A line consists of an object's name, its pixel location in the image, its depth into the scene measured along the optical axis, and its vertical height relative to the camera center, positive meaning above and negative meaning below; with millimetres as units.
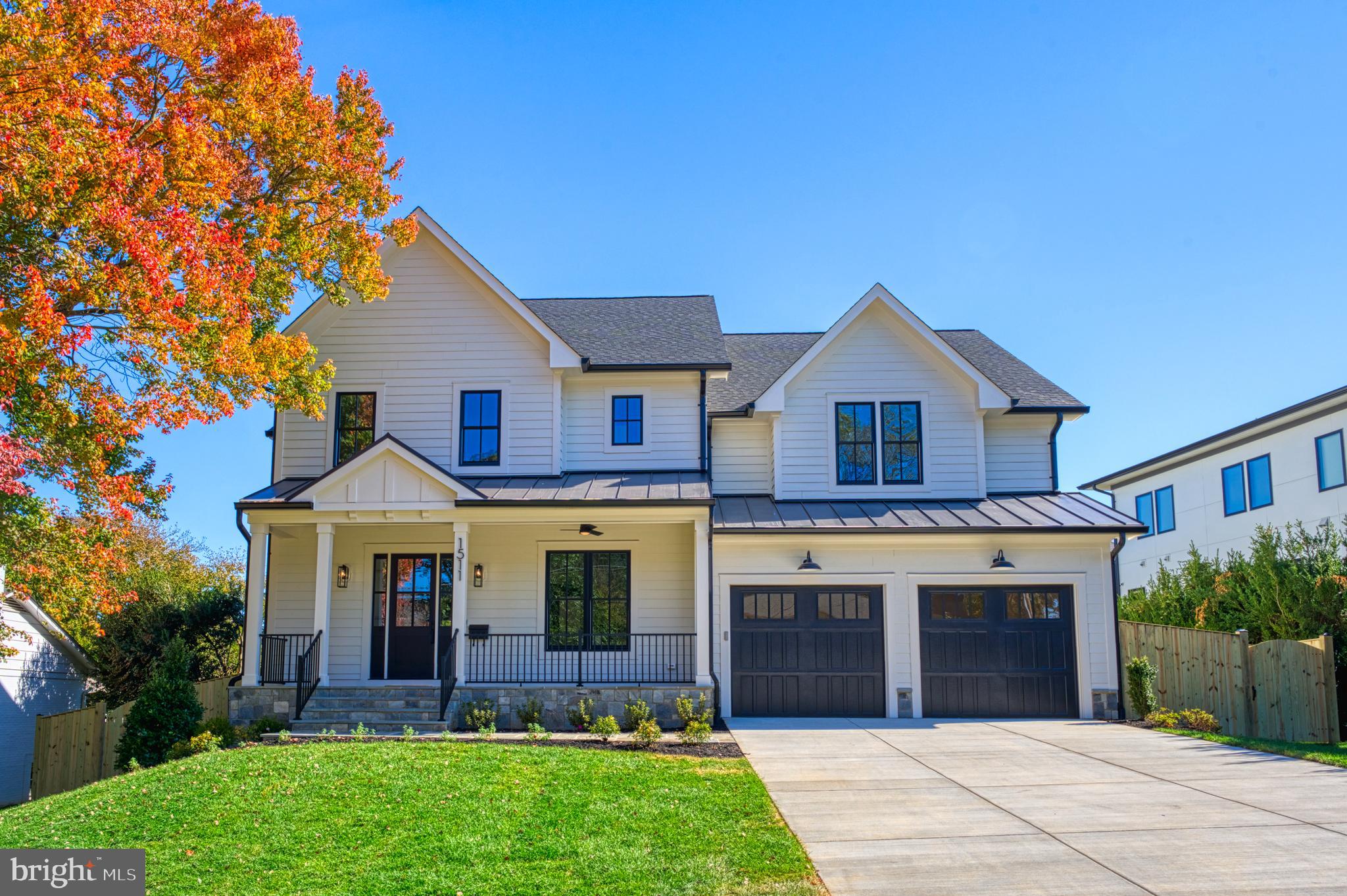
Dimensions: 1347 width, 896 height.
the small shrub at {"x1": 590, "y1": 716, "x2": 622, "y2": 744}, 13023 -1683
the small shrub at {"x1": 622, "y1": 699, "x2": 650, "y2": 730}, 13656 -1605
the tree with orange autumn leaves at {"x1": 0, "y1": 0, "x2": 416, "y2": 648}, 11008 +4543
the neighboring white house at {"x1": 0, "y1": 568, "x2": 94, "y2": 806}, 17234 -1539
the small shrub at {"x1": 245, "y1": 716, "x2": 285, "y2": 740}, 13906 -1820
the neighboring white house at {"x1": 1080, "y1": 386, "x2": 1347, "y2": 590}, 20438 +2665
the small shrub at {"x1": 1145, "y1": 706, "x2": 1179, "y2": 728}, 14625 -1778
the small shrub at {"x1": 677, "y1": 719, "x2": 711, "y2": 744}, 12617 -1721
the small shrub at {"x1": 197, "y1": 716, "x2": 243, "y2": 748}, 13827 -1867
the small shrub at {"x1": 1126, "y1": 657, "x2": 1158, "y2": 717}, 15523 -1360
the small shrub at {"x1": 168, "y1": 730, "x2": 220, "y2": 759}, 13266 -1982
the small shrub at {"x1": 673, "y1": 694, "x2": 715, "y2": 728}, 13938 -1614
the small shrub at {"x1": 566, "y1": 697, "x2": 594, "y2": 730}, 14359 -1696
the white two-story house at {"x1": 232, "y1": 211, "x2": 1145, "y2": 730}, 15727 +1146
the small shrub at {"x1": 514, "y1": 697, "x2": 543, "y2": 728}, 14523 -1687
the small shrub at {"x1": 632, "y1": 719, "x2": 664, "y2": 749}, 12523 -1723
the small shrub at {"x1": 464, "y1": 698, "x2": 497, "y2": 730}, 14383 -1724
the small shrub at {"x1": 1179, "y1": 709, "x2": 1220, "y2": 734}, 14359 -1777
